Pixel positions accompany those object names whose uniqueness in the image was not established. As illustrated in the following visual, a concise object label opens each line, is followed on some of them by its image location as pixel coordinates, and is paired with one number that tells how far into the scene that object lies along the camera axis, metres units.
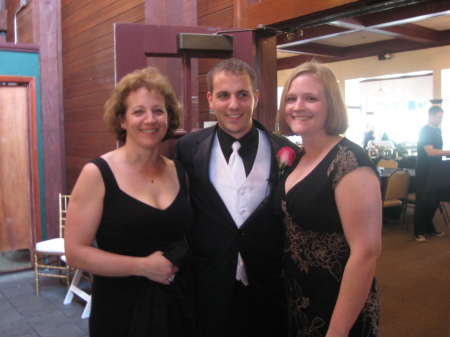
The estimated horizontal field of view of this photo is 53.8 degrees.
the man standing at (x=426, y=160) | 6.05
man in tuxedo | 1.97
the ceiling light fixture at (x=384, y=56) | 11.66
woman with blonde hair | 1.51
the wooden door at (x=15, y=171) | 5.36
